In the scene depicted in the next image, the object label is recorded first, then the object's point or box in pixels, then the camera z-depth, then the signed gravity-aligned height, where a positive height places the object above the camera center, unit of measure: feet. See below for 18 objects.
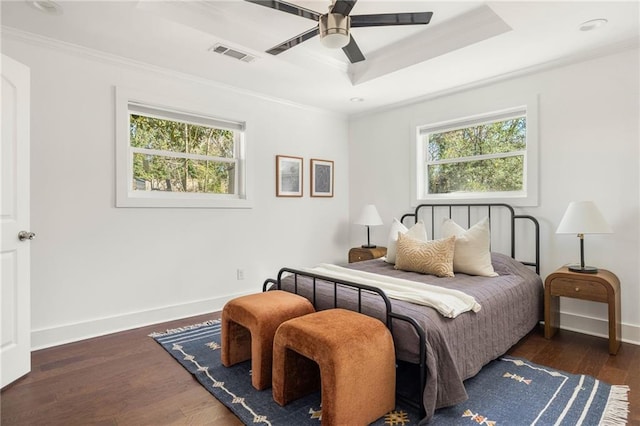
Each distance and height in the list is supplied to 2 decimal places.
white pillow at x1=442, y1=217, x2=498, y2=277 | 9.70 -1.14
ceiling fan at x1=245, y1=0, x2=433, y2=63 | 6.43 +3.80
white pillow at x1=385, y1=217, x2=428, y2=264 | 11.31 -0.77
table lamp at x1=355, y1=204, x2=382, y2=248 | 14.49 -0.19
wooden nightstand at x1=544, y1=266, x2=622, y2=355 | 8.48 -2.03
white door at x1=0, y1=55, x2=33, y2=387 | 7.29 -0.26
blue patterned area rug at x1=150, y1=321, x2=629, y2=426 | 5.97 -3.51
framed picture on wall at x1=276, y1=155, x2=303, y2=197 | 14.23 +1.53
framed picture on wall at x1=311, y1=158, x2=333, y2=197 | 15.52 +1.57
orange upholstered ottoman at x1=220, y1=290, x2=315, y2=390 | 6.93 -2.31
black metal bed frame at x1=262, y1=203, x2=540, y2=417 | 5.92 -1.51
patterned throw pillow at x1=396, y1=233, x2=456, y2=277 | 9.59 -1.24
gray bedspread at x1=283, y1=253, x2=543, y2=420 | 6.07 -2.28
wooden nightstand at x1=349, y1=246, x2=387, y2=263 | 14.17 -1.68
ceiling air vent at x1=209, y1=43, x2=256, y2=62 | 9.60 +4.56
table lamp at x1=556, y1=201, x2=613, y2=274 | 8.86 -0.28
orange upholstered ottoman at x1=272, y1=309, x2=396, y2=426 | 5.36 -2.49
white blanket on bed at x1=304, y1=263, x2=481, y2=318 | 6.77 -1.72
